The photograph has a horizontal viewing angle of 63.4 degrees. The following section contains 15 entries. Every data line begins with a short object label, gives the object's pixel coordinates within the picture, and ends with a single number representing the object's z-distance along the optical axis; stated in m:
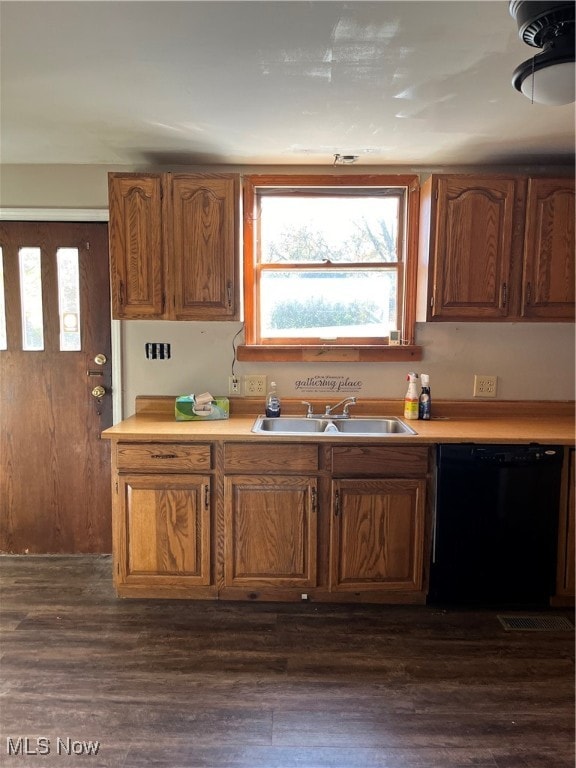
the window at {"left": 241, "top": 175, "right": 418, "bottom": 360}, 2.75
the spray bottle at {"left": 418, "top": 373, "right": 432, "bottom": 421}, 2.65
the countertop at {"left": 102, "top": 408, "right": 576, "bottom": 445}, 2.24
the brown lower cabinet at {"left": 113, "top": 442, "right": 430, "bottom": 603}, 2.28
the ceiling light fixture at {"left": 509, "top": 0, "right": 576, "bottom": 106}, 1.23
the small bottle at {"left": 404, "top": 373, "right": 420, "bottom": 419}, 2.65
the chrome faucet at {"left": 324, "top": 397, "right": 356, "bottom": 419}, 2.68
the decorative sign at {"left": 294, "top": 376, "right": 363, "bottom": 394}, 2.81
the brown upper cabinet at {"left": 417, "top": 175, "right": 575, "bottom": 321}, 2.39
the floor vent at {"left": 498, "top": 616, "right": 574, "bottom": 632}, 2.20
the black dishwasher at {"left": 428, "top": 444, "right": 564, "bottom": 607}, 2.23
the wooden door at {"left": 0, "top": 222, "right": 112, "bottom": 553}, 2.74
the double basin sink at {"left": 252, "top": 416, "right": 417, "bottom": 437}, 2.61
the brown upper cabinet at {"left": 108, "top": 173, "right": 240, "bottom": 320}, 2.43
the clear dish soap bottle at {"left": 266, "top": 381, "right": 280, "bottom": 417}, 2.66
